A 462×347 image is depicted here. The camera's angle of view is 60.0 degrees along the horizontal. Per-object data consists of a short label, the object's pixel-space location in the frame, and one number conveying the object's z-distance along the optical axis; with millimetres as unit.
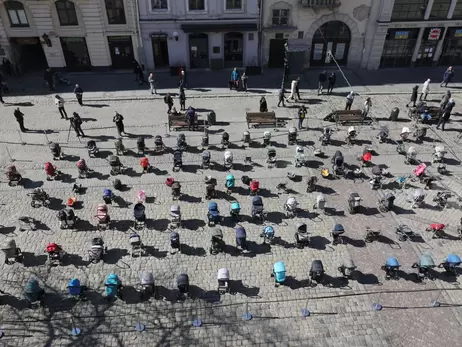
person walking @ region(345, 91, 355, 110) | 29797
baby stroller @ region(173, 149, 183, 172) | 24312
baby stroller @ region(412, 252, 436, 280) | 17609
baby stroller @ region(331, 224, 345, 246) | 19203
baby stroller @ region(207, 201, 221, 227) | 20312
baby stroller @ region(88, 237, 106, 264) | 18344
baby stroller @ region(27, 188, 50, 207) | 21672
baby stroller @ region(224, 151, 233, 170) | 24344
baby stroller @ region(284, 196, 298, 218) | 20734
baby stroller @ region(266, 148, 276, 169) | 24750
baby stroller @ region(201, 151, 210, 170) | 24375
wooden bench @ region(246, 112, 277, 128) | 29188
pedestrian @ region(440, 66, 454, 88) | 33938
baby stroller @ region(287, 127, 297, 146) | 26844
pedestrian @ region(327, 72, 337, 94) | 32906
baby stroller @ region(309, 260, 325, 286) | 17234
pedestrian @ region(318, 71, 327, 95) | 33156
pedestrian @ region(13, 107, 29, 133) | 27420
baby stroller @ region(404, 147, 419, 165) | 24891
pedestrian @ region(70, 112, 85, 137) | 26970
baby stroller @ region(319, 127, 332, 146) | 26703
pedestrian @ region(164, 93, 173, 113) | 29891
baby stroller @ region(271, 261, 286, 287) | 17241
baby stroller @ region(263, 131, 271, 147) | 26547
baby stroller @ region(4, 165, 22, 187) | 23156
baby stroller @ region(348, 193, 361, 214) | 21141
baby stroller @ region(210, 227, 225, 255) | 18703
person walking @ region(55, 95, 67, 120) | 29562
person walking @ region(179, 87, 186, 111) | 30427
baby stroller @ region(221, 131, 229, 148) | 26328
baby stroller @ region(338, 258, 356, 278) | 17453
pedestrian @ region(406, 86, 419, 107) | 30894
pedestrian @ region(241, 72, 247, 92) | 33594
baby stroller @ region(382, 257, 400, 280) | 17547
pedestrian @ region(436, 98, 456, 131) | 27448
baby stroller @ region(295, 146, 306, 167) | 24781
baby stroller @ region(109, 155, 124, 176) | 23969
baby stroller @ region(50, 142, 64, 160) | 25250
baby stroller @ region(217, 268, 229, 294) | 16906
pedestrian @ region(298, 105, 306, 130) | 28031
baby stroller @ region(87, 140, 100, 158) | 25612
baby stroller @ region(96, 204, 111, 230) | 20047
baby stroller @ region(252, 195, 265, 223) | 20484
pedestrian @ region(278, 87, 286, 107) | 31291
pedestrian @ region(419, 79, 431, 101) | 32041
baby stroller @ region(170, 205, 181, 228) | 20094
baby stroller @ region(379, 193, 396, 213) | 21234
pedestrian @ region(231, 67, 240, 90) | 33906
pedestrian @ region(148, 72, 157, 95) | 33188
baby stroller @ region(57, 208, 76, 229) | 19972
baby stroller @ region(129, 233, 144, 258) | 18641
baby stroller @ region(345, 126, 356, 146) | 26980
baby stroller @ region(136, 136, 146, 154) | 25734
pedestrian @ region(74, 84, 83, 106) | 31447
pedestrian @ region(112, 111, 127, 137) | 27047
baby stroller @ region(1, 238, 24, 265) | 18156
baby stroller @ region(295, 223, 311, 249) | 19156
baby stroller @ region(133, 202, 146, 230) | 20016
